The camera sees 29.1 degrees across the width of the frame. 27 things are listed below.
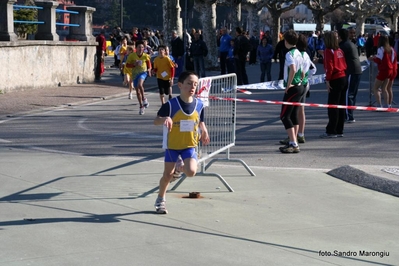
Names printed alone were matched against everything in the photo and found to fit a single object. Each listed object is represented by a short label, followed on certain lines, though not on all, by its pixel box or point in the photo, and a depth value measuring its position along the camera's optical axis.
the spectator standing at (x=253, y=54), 40.64
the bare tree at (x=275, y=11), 56.00
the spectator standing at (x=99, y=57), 27.58
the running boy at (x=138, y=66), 17.41
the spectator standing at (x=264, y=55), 25.62
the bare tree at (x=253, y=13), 56.59
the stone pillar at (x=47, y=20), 24.61
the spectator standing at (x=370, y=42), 39.72
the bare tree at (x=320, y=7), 61.81
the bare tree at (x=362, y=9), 81.56
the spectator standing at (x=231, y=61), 26.55
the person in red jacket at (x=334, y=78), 12.87
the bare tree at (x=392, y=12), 86.13
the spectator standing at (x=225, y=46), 27.58
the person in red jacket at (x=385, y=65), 16.75
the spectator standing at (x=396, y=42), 24.68
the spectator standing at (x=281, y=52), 21.23
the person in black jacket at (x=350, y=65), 13.78
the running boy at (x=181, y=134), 7.38
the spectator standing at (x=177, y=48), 28.28
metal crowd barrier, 8.66
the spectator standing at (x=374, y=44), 33.88
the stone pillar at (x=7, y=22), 21.58
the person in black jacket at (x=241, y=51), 25.55
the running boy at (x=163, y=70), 17.75
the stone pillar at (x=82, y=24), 27.19
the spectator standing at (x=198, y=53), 27.33
